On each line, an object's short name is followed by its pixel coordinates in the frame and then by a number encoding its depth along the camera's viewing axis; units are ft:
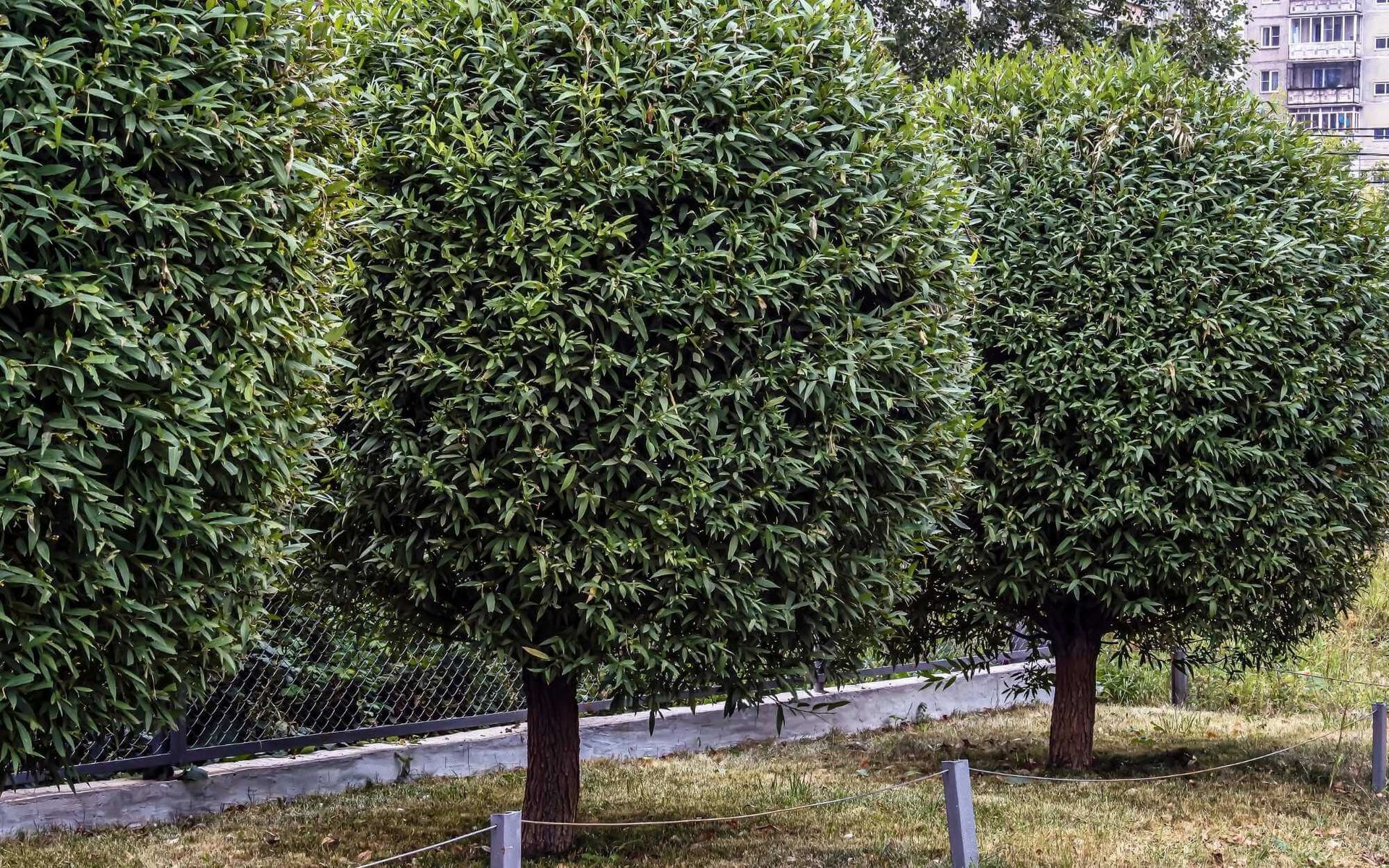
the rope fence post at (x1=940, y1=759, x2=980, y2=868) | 18.70
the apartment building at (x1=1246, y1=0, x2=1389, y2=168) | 196.65
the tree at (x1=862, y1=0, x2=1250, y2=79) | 55.62
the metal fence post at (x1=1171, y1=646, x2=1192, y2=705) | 42.60
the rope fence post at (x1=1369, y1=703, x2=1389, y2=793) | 28.45
